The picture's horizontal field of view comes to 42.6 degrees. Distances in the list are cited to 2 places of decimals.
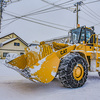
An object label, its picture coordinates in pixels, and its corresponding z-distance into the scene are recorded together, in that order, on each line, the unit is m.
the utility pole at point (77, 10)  19.52
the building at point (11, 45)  26.20
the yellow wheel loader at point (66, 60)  3.88
